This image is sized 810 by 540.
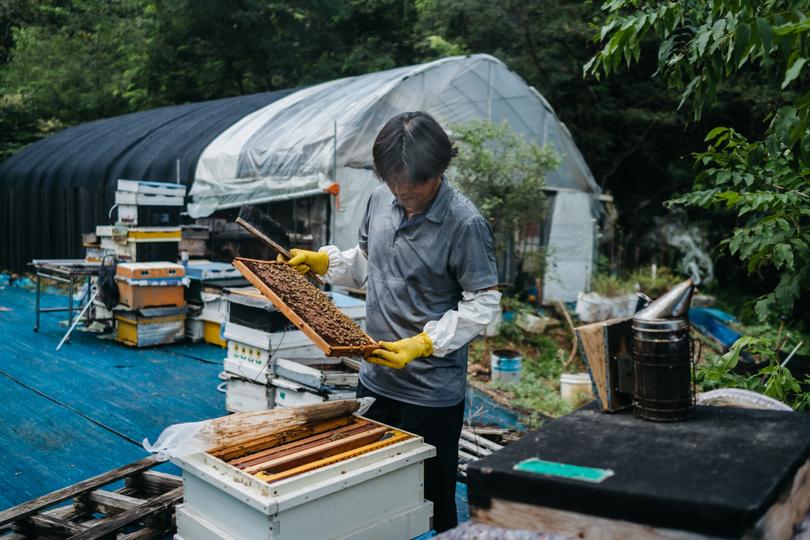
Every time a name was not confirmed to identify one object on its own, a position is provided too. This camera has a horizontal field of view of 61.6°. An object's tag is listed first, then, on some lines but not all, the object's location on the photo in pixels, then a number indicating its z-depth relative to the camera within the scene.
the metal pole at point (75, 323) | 8.18
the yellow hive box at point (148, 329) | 8.33
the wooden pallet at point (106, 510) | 3.29
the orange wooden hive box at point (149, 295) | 8.12
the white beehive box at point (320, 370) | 4.79
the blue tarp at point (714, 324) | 8.78
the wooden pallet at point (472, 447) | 4.61
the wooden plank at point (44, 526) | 3.36
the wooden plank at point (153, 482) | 3.87
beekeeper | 2.65
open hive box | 2.13
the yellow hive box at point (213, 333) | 8.58
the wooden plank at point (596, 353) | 2.09
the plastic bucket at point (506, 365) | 7.19
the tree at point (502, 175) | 9.48
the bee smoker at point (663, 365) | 1.95
